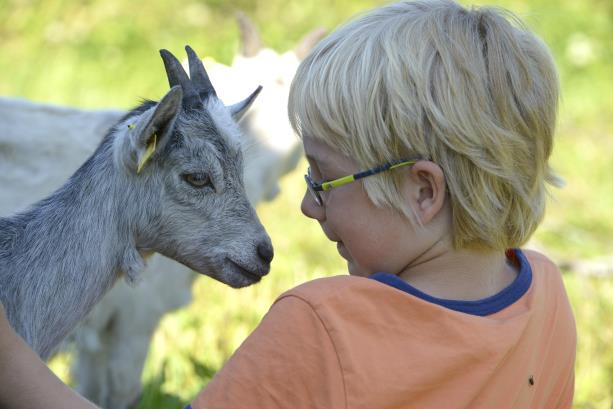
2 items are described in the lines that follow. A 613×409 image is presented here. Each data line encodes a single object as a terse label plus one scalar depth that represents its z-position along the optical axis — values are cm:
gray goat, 285
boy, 252
